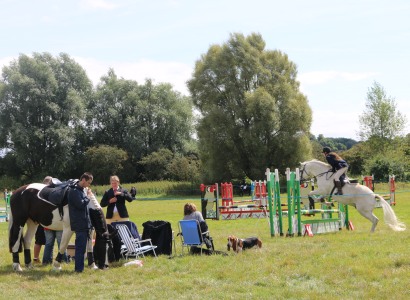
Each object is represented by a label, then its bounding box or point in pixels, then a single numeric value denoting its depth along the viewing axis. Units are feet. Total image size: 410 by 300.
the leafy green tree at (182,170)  196.03
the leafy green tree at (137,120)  219.20
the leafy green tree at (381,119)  201.77
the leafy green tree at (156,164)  204.95
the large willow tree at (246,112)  164.04
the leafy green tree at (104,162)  201.36
